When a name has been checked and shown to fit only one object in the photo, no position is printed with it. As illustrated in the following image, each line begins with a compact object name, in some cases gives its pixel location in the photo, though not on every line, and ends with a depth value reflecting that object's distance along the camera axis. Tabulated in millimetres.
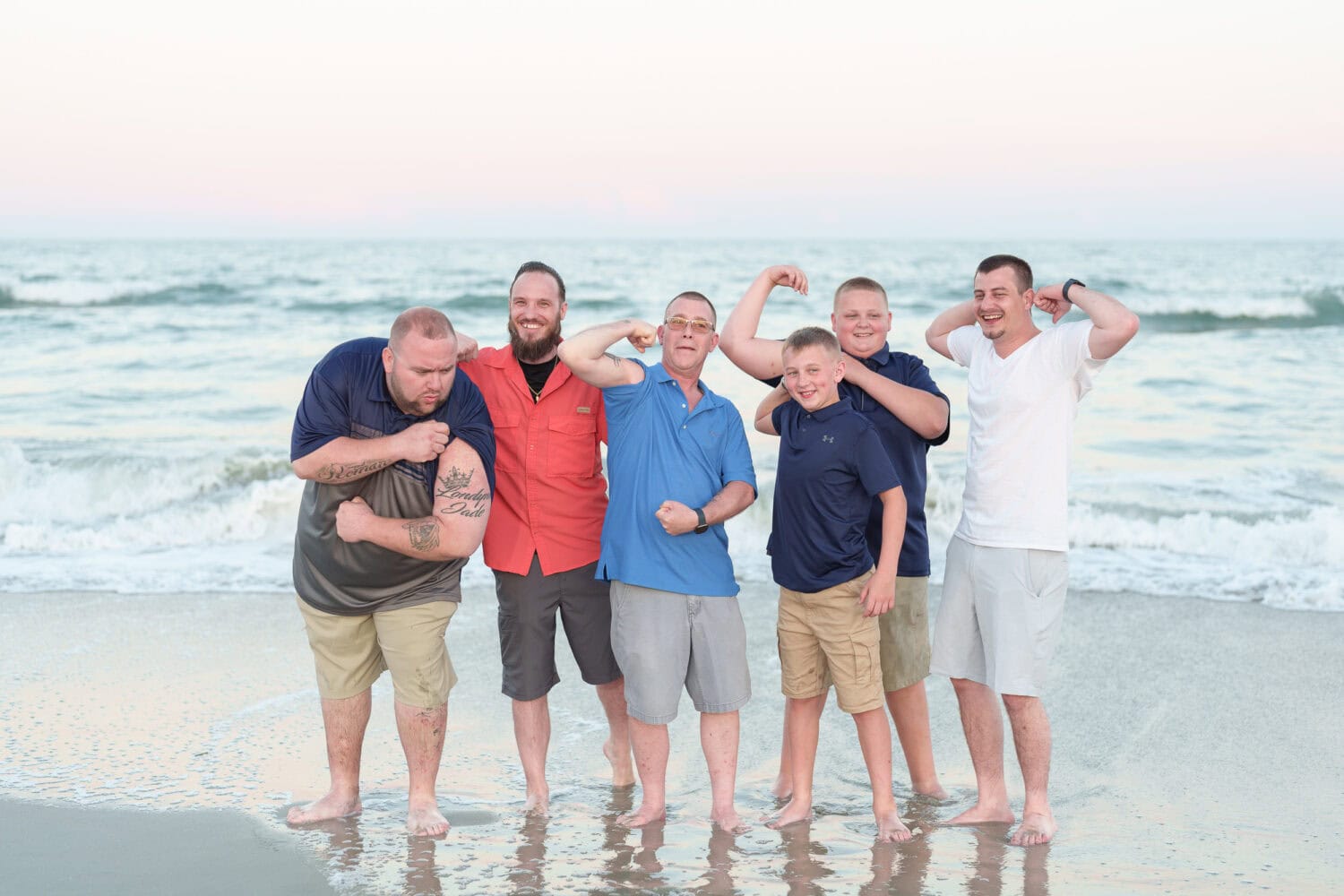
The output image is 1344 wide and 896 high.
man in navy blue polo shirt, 3779
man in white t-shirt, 3982
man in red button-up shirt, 4191
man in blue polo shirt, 3992
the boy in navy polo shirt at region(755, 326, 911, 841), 3889
